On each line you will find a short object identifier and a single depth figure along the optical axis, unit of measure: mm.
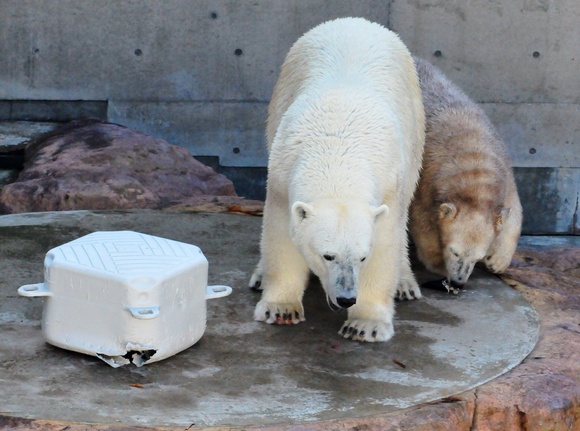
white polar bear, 7996
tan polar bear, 10852
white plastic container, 7434
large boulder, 13102
